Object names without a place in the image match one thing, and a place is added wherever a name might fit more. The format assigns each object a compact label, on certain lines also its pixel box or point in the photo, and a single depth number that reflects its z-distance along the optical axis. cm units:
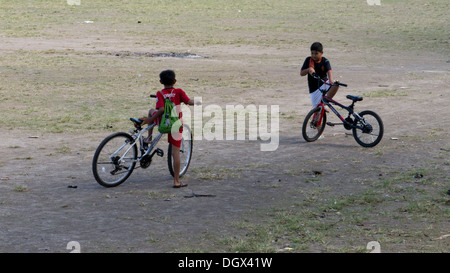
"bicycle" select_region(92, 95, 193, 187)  1580
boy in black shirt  2090
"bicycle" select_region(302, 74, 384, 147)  2056
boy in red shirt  1570
